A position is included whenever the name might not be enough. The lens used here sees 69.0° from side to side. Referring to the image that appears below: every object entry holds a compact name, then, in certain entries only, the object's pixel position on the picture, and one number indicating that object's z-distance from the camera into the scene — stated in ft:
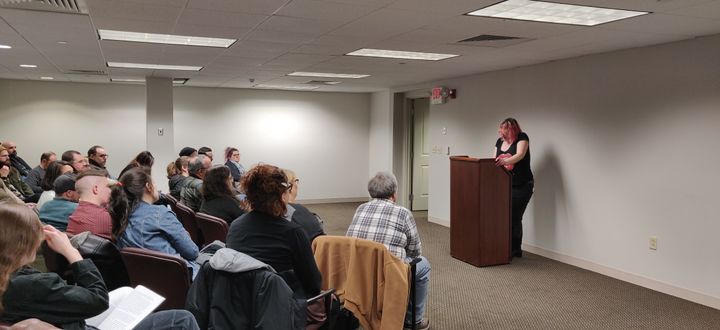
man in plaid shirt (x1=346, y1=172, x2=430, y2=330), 10.41
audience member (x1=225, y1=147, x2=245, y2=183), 24.11
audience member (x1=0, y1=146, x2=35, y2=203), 18.98
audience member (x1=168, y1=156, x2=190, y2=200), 17.35
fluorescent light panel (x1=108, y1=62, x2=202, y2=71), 21.11
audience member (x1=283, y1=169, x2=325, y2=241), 10.16
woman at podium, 18.16
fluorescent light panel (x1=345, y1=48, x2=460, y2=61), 17.26
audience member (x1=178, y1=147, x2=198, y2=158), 21.58
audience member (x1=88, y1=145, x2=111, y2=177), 20.43
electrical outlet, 15.38
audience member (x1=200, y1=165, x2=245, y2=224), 12.64
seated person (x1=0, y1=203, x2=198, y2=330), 4.97
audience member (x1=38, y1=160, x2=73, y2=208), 15.44
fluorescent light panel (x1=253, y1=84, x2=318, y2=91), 30.71
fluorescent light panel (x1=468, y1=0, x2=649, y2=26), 10.71
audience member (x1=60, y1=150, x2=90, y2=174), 18.55
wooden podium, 17.43
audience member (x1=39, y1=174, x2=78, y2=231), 11.43
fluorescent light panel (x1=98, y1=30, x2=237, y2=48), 14.56
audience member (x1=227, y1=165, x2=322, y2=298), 7.90
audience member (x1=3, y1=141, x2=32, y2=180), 22.62
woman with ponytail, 9.09
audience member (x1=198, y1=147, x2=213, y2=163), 23.06
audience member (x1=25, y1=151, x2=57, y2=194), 21.35
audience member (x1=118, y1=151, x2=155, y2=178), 18.07
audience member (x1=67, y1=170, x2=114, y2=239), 9.57
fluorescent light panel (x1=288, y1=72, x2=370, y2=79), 23.64
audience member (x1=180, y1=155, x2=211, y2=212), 15.12
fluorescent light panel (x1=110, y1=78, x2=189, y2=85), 27.53
